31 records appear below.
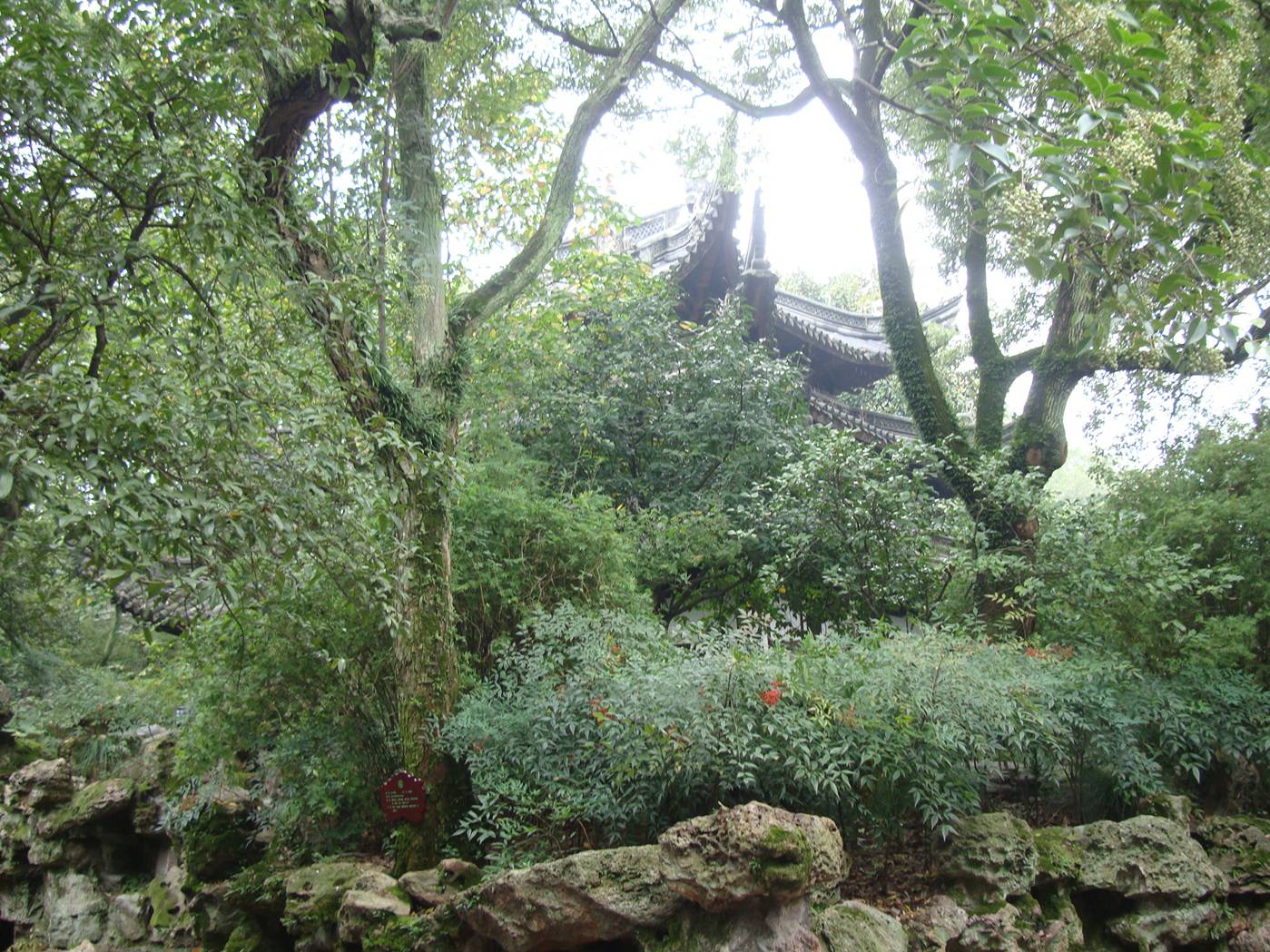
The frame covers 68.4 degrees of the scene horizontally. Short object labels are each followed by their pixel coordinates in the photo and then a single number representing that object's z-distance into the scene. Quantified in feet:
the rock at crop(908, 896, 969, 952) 12.51
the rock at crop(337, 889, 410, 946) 13.35
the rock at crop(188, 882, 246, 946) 17.65
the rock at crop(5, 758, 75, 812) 24.62
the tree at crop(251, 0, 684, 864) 15.65
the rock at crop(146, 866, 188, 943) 20.63
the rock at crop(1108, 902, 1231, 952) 14.58
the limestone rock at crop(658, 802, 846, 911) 10.73
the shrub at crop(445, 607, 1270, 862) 13.15
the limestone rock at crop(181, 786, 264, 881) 19.39
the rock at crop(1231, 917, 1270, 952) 15.08
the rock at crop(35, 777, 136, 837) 23.59
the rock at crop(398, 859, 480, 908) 13.74
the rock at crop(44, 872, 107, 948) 23.25
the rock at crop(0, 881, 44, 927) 24.40
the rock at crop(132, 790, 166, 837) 23.29
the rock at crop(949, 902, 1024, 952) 12.97
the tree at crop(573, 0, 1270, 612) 9.12
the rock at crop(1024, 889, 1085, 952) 13.67
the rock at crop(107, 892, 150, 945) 22.16
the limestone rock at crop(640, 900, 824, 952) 11.06
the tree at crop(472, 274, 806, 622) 26.96
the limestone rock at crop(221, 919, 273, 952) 16.55
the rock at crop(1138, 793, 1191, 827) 15.69
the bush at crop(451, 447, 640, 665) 19.11
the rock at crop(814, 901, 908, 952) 11.53
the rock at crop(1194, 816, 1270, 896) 15.71
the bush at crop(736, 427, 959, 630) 22.66
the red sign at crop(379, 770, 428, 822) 15.70
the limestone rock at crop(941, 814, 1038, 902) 13.47
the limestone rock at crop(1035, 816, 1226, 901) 14.62
